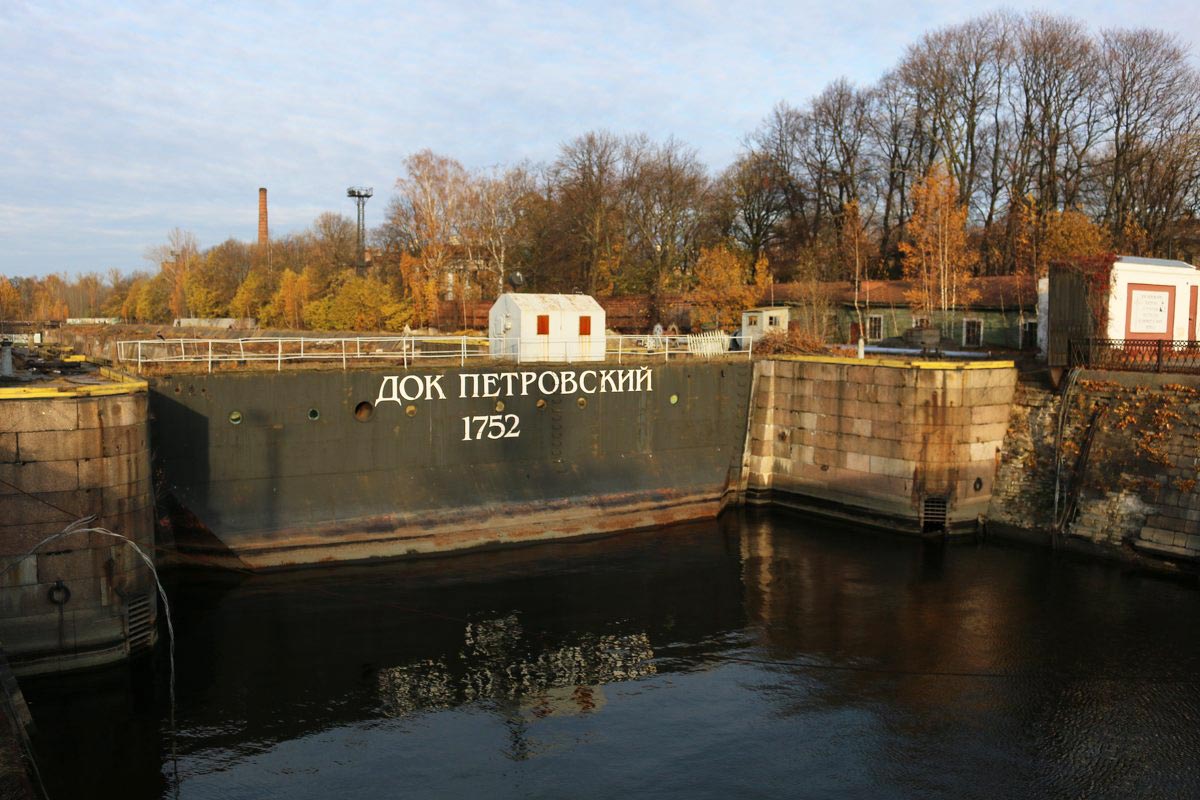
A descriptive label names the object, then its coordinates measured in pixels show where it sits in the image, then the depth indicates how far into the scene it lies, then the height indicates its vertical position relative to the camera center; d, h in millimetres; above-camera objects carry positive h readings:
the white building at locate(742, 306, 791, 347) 42094 +588
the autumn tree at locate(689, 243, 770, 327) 52094 +2402
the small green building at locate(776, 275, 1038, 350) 46138 +1131
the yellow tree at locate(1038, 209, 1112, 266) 47344 +5353
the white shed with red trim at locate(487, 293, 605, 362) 29438 +94
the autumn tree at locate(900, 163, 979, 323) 46969 +4737
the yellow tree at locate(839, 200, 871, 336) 53931 +6223
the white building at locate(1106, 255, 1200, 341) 30016 +1263
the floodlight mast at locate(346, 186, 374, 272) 78194 +12049
